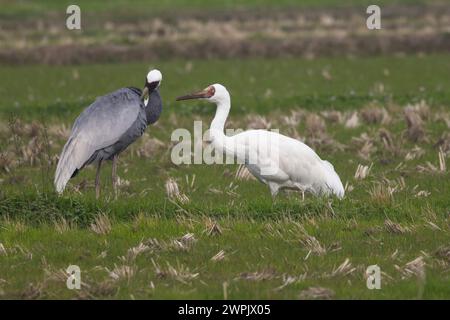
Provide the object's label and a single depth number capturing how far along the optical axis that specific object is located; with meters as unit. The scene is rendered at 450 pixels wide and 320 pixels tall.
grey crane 24.20
